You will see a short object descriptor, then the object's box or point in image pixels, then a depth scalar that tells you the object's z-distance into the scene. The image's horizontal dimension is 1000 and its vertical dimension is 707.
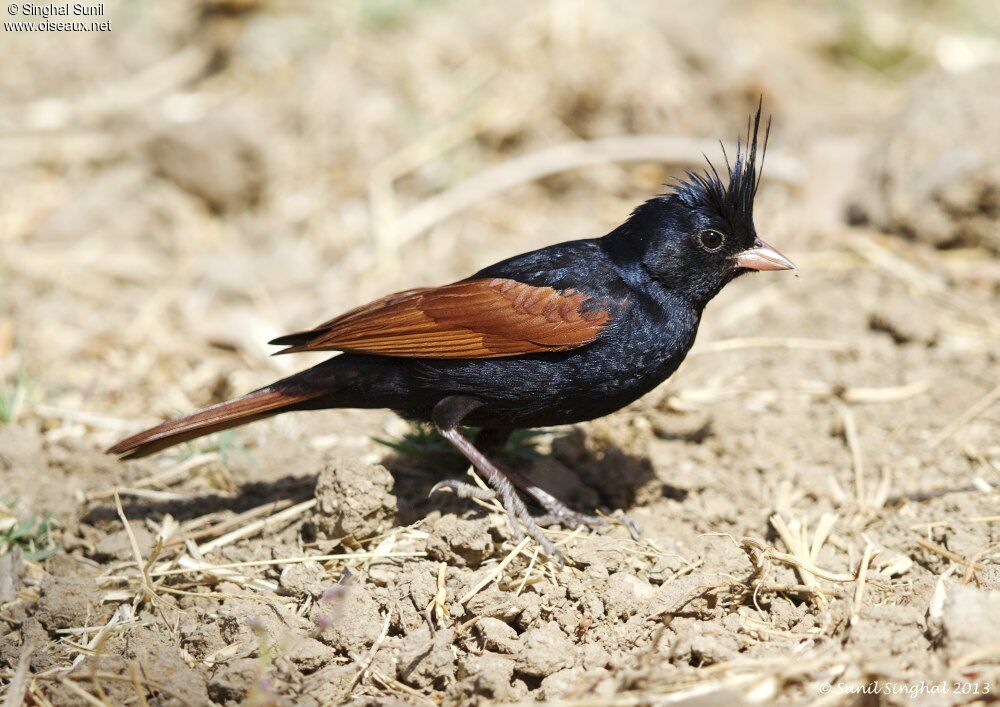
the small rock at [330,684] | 6.77
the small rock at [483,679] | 6.71
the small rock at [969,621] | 6.28
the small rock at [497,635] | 7.15
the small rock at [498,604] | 7.39
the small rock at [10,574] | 8.00
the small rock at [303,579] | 7.77
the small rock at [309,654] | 7.05
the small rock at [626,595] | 7.45
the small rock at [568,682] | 6.63
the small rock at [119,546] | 8.62
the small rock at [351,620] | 7.25
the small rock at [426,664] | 7.01
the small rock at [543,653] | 6.97
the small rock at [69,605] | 7.60
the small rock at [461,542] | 7.88
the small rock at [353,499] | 8.15
